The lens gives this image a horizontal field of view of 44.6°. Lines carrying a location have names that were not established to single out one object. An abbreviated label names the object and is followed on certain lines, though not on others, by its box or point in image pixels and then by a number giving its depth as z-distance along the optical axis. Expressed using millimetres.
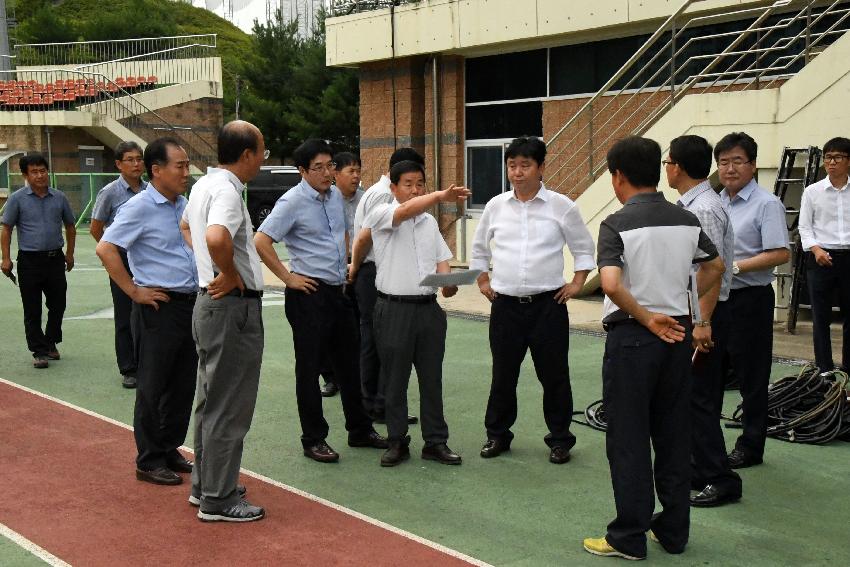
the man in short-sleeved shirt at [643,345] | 4664
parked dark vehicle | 29172
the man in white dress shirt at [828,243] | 8305
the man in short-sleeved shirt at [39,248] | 9820
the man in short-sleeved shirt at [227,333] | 5273
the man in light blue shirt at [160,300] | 6125
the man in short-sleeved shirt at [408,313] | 6371
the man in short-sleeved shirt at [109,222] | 8836
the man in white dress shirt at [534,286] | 6430
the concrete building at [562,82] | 11570
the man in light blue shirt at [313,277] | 6504
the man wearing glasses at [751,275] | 6117
